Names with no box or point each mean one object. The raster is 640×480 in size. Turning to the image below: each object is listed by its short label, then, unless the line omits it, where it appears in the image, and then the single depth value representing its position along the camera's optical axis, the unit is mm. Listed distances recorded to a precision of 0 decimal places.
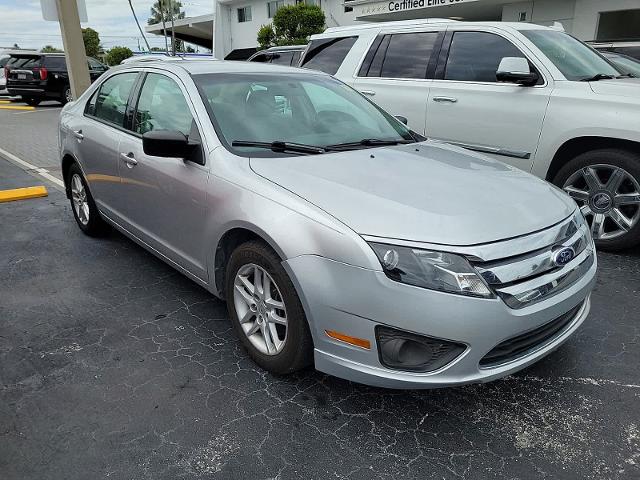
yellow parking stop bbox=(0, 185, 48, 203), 6480
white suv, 4379
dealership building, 19266
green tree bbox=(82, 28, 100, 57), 61125
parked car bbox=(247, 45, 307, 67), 8688
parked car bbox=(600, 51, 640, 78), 6283
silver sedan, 2244
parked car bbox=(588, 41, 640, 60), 9548
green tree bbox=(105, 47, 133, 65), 49625
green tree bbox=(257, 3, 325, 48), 28219
